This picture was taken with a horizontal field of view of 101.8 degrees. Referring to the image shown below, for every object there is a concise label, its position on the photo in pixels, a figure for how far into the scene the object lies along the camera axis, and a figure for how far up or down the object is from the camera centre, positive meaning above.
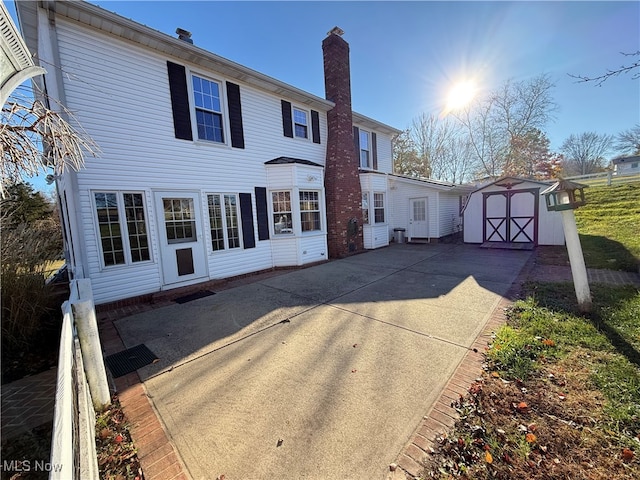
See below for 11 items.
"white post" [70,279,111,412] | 2.48 -1.12
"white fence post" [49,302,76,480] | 0.98 -0.85
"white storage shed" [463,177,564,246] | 10.45 -0.49
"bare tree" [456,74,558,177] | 23.45 +8.23
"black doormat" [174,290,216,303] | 6.12 -1.73
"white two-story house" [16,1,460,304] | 5.38 +1.77
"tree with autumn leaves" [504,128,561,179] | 24.73 +4.78
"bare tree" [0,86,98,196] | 2.47 +0.99
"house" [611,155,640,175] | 38.62 +5.60
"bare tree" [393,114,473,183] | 25.94 +5.99
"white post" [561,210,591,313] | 4.16 -1.03
